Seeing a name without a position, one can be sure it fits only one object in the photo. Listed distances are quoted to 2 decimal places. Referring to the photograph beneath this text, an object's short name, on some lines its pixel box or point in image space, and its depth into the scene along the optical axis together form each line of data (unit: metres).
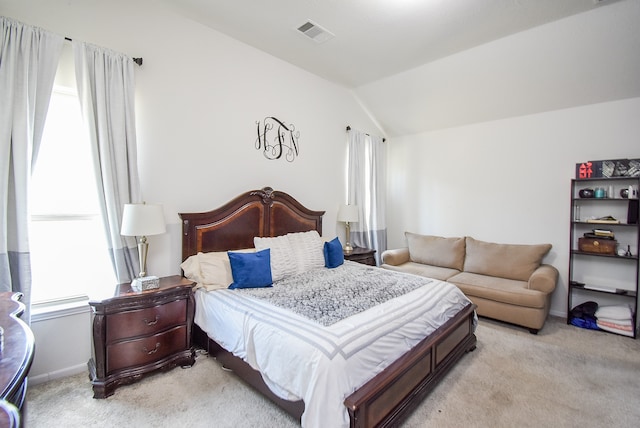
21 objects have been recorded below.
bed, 1.57
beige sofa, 3.23
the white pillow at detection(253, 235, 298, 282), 2.97
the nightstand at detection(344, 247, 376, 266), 4.03
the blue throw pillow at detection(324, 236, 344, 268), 3.43
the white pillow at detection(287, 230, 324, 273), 3.24
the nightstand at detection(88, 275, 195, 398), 2.10
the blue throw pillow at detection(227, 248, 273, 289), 2.63
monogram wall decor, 3.57
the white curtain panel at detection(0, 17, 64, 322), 2.01
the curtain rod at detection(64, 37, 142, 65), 2.60
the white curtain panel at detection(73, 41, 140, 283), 2.38
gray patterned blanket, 2.08
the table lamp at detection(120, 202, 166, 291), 2.31
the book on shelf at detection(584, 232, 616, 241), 3.32
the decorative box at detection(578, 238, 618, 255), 3.30
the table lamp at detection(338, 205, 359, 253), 4.29
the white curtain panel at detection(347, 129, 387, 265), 4.67
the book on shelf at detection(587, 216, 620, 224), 3.30
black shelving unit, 3.26
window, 2.38
